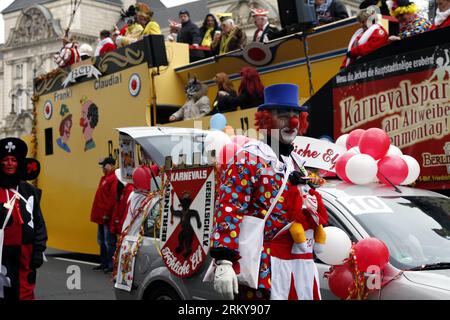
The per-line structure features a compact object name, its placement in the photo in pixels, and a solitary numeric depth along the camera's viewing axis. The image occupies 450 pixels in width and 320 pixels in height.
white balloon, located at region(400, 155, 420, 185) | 6.60
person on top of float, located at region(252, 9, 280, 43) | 12.07
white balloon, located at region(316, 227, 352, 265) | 5.09
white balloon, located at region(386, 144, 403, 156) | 6.77
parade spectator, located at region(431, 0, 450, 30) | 8.12
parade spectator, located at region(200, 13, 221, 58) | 14.45
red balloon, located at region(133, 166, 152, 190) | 8.84
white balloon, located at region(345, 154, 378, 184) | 6.23
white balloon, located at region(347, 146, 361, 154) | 6.73
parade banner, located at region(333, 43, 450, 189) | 7.48
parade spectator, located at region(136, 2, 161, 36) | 13.97
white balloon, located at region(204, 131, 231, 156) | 6.80
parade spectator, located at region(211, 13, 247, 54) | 12.58
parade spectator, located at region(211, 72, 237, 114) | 11.23
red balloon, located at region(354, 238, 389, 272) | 5.08
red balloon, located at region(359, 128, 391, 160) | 6.63
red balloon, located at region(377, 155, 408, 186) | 6.38
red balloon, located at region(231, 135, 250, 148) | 5.75
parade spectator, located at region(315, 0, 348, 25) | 11.47
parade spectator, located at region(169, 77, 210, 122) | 12.02
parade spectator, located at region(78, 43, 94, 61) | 15.61
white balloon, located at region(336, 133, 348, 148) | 7.49
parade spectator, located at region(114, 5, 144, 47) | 13.62
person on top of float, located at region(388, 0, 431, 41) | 8.53
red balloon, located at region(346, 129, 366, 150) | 7.27
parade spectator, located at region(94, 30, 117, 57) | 14.59
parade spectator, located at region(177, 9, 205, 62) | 14.29
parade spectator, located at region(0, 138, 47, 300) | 6.57
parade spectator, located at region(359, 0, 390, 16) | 10.40
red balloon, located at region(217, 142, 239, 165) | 5.72
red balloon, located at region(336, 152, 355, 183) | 6.41
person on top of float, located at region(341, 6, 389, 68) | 8.83
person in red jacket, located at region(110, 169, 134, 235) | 11.86
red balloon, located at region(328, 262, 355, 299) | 5.23
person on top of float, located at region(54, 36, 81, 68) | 15.22
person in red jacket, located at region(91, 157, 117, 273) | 12.31
